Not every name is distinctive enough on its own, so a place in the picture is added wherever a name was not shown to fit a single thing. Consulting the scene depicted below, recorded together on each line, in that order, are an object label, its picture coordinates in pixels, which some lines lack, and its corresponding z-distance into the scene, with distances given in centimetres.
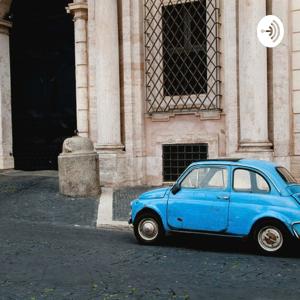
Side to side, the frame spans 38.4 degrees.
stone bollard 1011
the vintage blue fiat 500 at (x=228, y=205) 590
